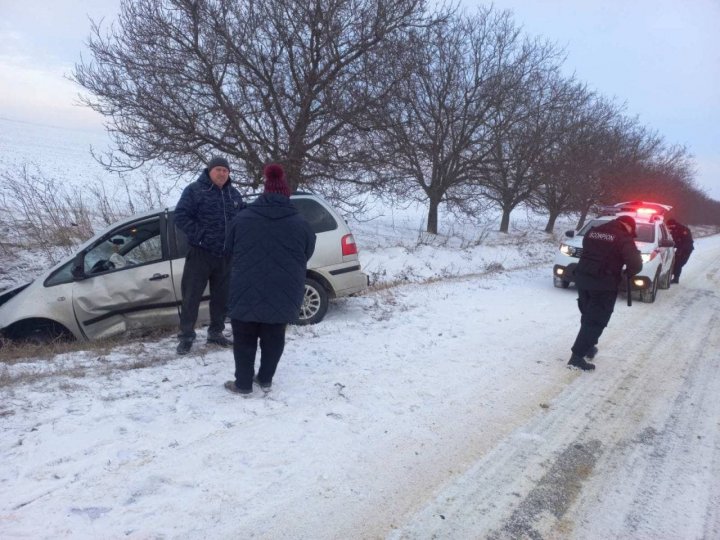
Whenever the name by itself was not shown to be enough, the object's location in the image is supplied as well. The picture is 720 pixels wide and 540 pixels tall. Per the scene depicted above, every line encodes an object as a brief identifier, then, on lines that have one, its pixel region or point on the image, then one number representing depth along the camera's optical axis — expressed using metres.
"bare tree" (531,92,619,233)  21.45
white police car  9.38
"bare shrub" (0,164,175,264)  10.55
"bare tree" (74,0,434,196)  10.29
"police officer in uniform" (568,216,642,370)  5.32
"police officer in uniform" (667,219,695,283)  12.23
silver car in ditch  5.70
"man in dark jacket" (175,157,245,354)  4.96
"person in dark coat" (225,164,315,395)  3.86
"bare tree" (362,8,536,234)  17.67
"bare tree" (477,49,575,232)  19.02
